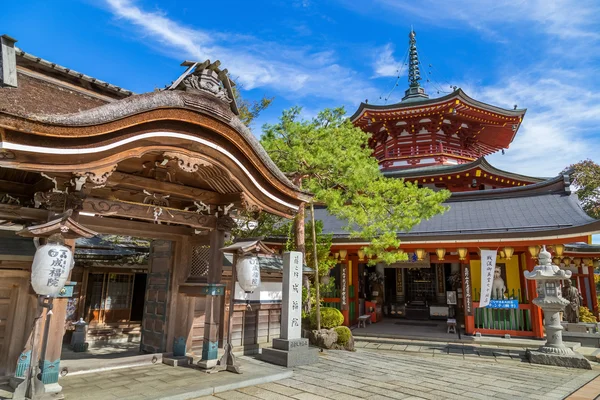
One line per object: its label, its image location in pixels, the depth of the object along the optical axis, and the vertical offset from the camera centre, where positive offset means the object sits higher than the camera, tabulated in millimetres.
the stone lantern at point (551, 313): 9570 -875
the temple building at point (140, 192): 5195 +1443
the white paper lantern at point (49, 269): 4926 +8
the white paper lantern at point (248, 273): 7301 +22
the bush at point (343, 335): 10578 -1669
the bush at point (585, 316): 14992 -1407
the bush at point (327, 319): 10820 -1259
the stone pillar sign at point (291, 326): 8297 -1182
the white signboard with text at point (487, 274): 12453 +167
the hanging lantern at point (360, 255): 14667 +860
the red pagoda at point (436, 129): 19781 +8577
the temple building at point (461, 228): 12900 +1733
